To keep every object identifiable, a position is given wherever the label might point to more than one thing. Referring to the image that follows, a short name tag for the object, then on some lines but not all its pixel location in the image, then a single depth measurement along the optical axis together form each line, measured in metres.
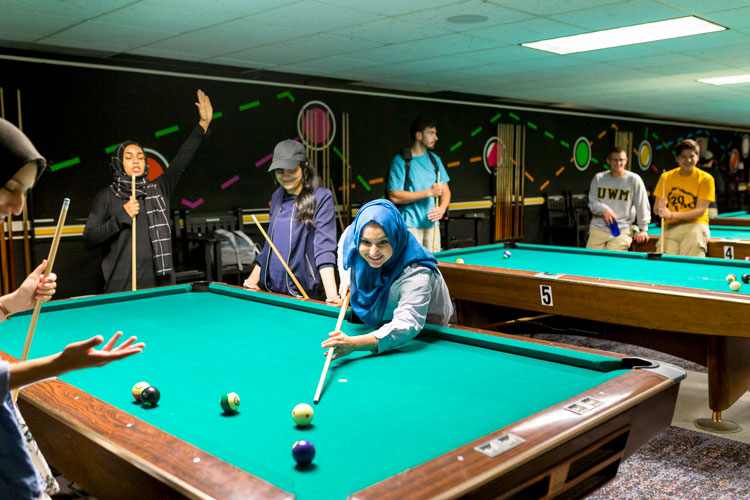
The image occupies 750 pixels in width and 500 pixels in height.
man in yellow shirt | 5.12
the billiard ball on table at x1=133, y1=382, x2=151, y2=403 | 1.55
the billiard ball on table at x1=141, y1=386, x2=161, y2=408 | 1.51
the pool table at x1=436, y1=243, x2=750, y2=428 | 2.84
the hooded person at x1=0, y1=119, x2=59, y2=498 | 1.00
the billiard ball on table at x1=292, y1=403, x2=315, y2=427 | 1.38
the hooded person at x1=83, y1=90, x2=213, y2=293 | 3.96
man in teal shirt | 5.26
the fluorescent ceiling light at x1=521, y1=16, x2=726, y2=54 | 3.97
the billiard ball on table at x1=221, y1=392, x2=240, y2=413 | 1.47
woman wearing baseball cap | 3.19
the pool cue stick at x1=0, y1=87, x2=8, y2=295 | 4.54
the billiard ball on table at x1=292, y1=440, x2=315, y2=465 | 1.18
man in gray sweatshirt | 5.22
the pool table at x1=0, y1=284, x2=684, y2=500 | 1.14
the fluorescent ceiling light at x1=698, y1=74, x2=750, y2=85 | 6.21
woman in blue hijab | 2.18
